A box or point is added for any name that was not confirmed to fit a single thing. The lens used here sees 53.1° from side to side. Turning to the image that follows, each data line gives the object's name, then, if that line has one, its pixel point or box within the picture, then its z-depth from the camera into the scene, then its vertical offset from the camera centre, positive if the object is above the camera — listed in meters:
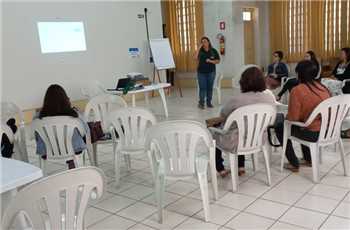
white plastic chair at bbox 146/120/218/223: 2.53 -0.72
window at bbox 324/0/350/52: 8.73 +0.46
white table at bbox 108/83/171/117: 5.90 -0.58
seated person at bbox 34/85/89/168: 3.21 -0.44
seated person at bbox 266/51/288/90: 7.18 -0.49
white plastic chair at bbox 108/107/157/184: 3.21 -0.64
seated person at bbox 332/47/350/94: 5.21 -0.44
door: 9.76 +0.38
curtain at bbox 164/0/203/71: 9.90 +0.67
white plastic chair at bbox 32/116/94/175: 3.08 -0.64
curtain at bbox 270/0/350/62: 8.82 +0.47
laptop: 6.01 -0.45
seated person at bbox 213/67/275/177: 3.01 -0.43
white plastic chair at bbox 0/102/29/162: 3.51 -0.65
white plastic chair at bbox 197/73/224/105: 7.49 -0.82
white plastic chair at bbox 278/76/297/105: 5.38 -0.78
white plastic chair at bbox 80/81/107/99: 7.18 -0.62
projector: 6.41 -0.38
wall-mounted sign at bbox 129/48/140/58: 8.55 +0.10
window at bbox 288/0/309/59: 9.38 +0.51
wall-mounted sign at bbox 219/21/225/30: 9.17 +0.66
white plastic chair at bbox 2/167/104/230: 1.51 -0.63
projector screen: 6.86 +0.49
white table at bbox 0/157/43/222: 1.66 -0.54
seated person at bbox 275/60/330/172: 3.10 -0.47
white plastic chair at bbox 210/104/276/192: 2.91 -0.66
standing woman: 7.03 -0.37
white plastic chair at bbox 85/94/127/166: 4.11 -0.55
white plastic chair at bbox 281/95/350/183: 2.99 -0.67
